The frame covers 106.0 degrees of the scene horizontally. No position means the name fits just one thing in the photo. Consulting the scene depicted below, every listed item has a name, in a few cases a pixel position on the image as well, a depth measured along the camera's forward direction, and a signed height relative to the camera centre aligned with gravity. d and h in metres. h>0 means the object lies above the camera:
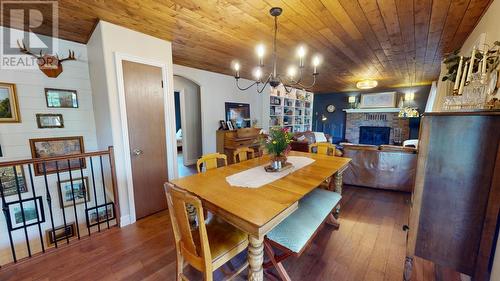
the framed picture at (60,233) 2.77 -1.70
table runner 1.59 -0.52
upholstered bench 1.32 -0.83
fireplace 7.27 -0.58
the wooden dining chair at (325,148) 2.82 -0.43
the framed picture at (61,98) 2.55 +0.31
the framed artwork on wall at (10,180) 2.45 -0.79
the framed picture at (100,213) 2.89 -1.44
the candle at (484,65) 1.32 +0.38
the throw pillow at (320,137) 6.43 -0.58
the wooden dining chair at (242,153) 2.53 -0.45
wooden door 2.35 -0.18
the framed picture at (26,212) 2.54 -1.27
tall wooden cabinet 1.13 -0.48
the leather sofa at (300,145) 4.00 -0.52
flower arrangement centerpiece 1.89 -0.23
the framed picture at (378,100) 6.97 +0.77
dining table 1.10 -0.54
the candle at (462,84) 1.49 +0.29
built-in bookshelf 6.55 +0.44
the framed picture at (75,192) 2.78 -1.07
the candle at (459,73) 1.51 +0.38
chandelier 1.84 +0.63
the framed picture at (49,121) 2.51 -0.01
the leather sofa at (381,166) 3.14 -0.81
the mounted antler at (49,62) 2.35 +0.75
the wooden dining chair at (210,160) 2.09 -0.45
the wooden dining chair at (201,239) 1.09 -0.84
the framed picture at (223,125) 4.80 -0.12
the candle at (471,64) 1.40 +0.42
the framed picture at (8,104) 2.29 +0.20
